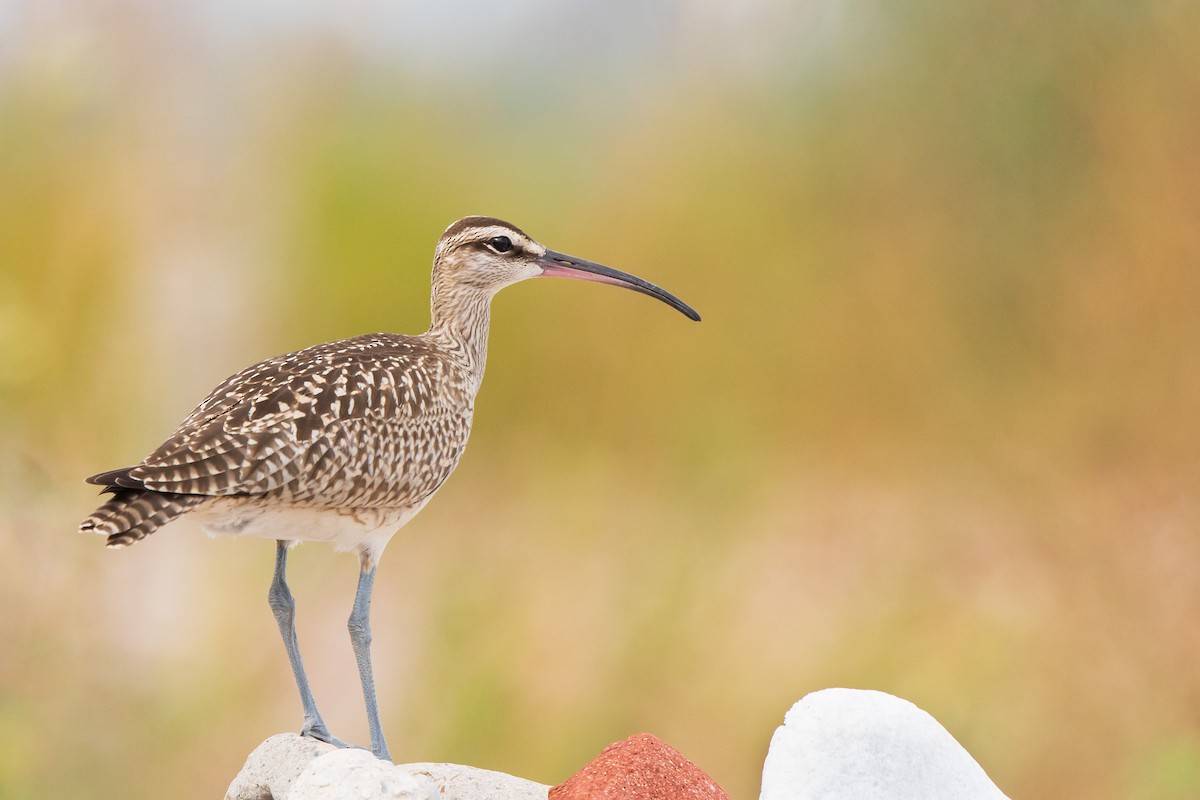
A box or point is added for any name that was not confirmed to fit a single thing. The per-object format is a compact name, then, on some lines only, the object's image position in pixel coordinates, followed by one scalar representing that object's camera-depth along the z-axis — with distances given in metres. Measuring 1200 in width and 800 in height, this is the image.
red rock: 9.34
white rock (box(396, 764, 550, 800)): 10.22
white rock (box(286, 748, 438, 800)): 8.66
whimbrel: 9.29
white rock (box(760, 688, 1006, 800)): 9.77
